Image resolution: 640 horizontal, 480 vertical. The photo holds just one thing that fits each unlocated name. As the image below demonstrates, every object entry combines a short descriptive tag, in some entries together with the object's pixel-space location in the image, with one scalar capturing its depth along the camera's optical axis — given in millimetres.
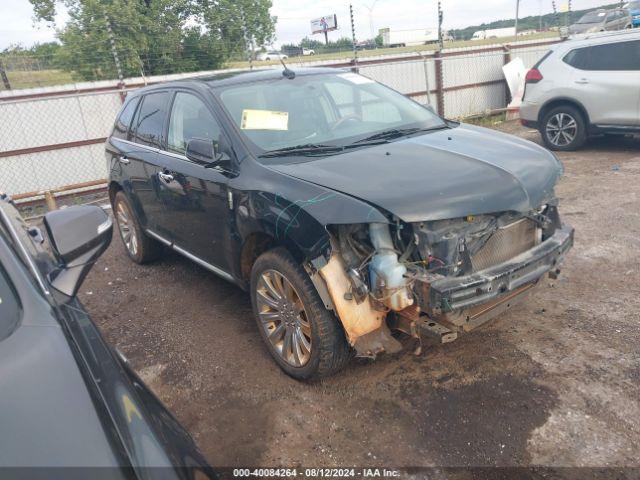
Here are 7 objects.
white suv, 8141
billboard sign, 15666
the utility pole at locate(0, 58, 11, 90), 10484
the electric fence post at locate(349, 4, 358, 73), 11785
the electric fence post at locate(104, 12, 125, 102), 9414
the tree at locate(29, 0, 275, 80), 12086
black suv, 2848
